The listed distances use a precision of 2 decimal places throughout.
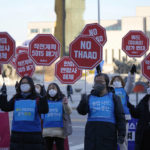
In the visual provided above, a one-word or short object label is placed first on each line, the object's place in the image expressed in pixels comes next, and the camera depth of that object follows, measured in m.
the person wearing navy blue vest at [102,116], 9.48
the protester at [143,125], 9.88
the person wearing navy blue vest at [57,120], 12.20
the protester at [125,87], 12.90
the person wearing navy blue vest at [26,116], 9.93
